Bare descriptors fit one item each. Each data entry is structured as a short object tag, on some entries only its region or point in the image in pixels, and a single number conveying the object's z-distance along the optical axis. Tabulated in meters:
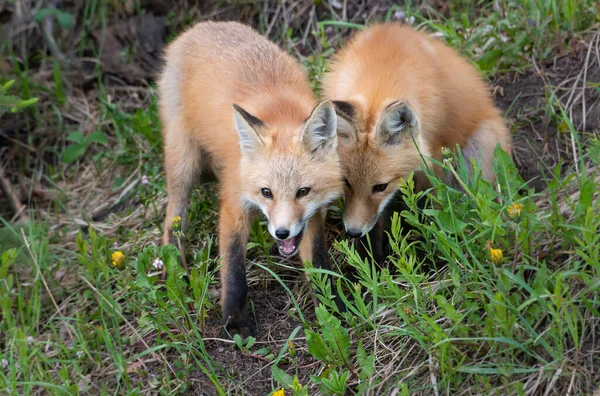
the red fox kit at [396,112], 7.87
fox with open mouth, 7.60
